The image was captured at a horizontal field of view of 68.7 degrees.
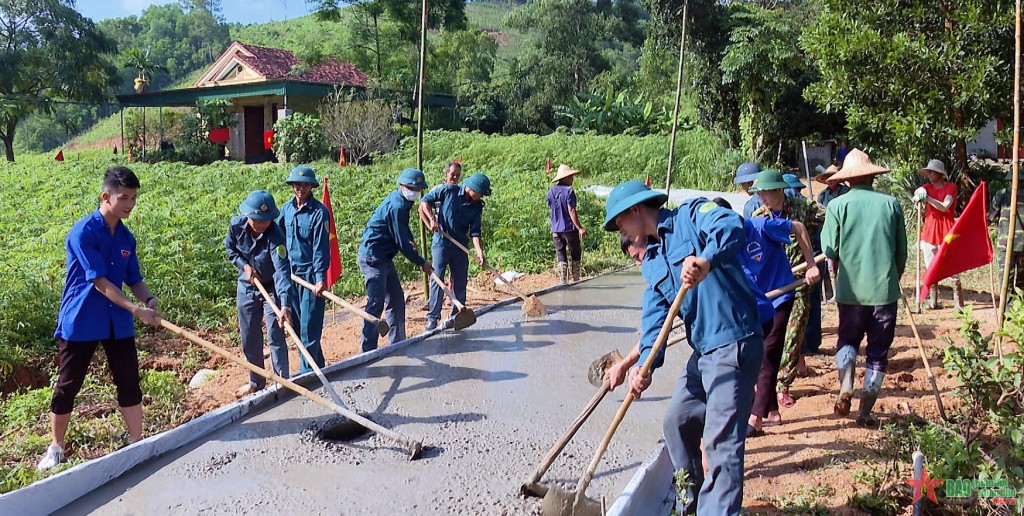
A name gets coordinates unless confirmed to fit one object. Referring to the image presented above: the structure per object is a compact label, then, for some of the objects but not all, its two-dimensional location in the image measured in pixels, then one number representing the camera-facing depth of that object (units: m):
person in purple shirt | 8.97
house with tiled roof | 25.48
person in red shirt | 7.23
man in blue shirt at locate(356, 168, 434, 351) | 6.25
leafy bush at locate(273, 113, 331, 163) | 23.33
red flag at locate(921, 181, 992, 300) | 5.25
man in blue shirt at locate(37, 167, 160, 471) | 4.07
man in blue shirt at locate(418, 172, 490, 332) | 7.28
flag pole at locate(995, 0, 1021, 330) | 4.20
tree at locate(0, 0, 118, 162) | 33.50
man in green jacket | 4.35
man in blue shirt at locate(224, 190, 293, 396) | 5.32
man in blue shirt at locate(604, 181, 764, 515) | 3.00
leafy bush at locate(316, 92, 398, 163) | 22.41
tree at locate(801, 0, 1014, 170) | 9.26
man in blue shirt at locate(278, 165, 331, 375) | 5.53
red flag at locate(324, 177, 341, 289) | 7.32
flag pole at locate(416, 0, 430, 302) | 7.69
